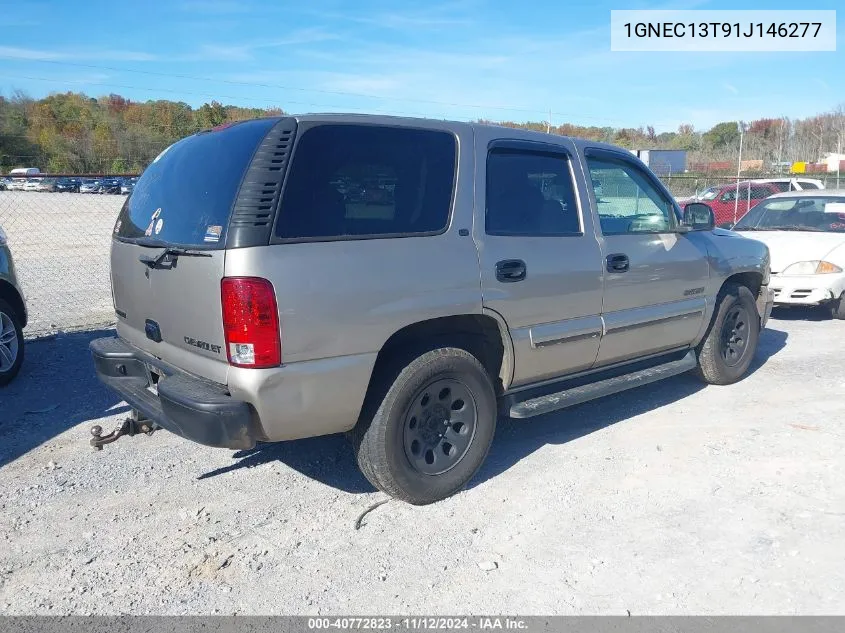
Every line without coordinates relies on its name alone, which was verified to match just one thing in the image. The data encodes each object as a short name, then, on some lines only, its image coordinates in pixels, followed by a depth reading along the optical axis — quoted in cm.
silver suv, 316
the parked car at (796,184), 1711
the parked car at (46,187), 2038
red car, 2089
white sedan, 838
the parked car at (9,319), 566
